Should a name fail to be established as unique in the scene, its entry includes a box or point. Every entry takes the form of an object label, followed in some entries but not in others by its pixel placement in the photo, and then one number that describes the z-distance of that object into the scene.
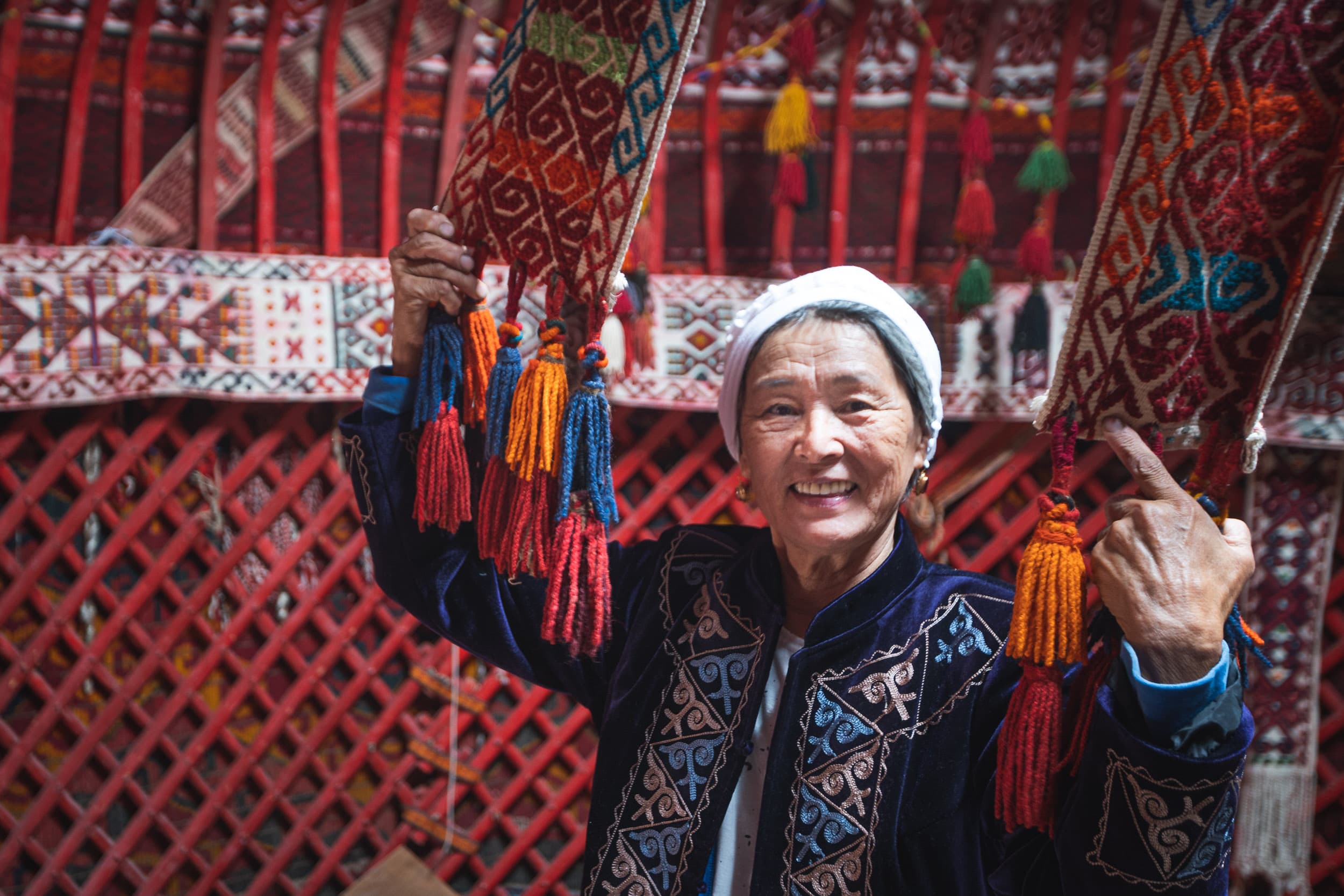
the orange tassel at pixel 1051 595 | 0.80
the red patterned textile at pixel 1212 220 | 0.73
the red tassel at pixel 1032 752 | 0.80
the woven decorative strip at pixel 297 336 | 1.87
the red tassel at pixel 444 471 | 1.06
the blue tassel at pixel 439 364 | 1.06
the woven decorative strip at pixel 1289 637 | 2.10
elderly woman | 0.73
